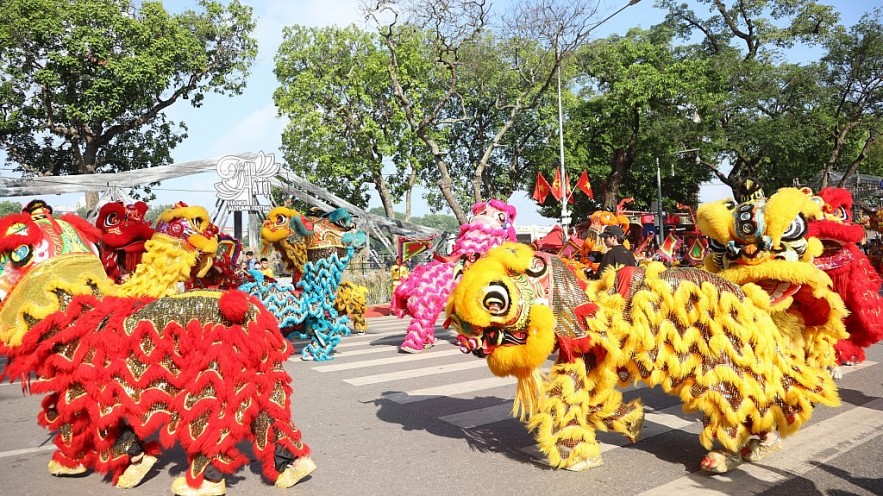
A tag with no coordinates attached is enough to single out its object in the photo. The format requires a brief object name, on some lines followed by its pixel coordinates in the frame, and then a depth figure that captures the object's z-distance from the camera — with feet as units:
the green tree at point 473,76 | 63.72
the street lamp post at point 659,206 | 88.84
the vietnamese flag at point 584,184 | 63.10
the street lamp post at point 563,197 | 60.75
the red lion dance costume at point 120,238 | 17.35
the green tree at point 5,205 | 179.89
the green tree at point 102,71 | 67.72
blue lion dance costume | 26.12
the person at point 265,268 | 41.19
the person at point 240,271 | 28.62
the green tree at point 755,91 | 82.94
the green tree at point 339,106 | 88.02
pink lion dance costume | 26.35
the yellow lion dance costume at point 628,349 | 12.89
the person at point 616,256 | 22.19
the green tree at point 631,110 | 90.58
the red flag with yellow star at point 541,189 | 62.49
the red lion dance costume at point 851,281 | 18.31
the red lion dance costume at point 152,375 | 12.10
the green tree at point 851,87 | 78.43
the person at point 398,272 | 46.96
